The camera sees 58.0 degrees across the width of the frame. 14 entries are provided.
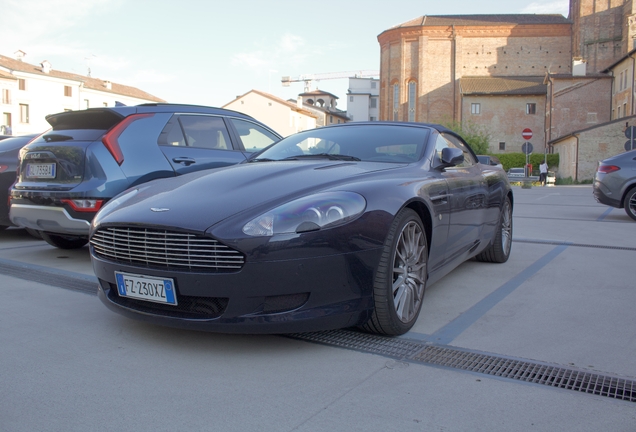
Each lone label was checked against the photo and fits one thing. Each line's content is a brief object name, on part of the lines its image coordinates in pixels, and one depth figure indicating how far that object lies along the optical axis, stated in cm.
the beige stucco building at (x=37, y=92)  6011
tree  5553
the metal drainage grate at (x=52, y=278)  477
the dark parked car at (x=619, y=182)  1064
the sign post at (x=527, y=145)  2854
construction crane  16175
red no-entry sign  2874
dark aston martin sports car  295
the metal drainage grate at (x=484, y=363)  276
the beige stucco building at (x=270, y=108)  7456
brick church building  5734
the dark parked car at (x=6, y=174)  691
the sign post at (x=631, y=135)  2114
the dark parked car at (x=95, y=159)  536
